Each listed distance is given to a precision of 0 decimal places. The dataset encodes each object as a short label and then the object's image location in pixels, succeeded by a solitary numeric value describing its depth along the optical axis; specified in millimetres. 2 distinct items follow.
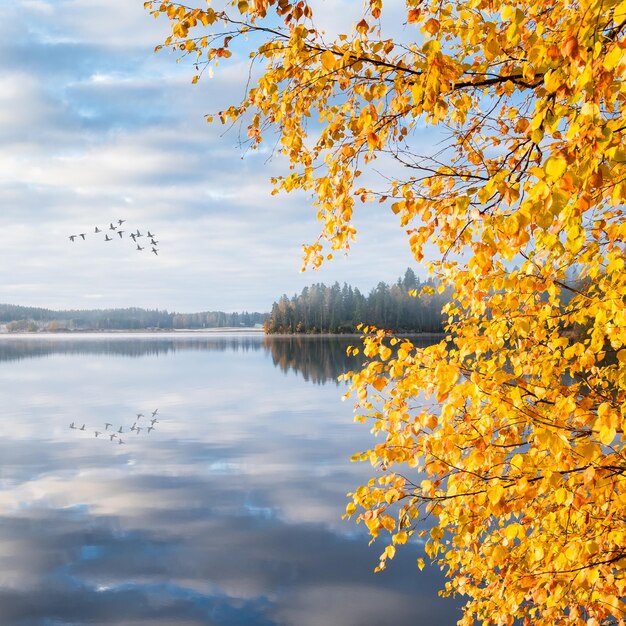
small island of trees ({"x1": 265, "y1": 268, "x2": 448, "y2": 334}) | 174000
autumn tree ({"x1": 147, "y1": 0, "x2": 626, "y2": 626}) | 4000
